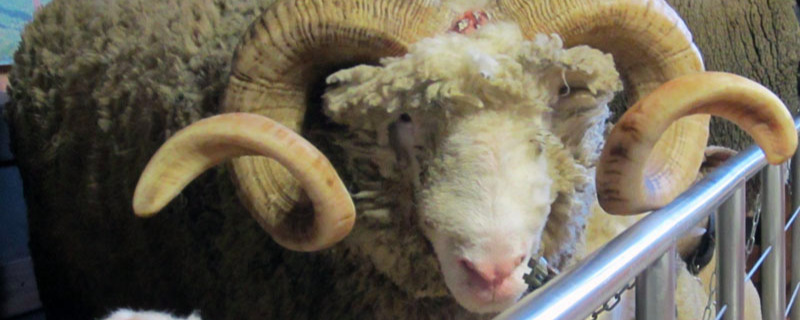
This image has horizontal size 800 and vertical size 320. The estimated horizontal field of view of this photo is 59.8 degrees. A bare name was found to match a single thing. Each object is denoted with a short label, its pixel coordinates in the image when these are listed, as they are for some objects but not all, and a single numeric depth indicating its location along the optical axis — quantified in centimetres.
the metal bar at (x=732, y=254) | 149
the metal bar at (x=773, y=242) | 194
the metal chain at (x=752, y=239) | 191
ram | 127
